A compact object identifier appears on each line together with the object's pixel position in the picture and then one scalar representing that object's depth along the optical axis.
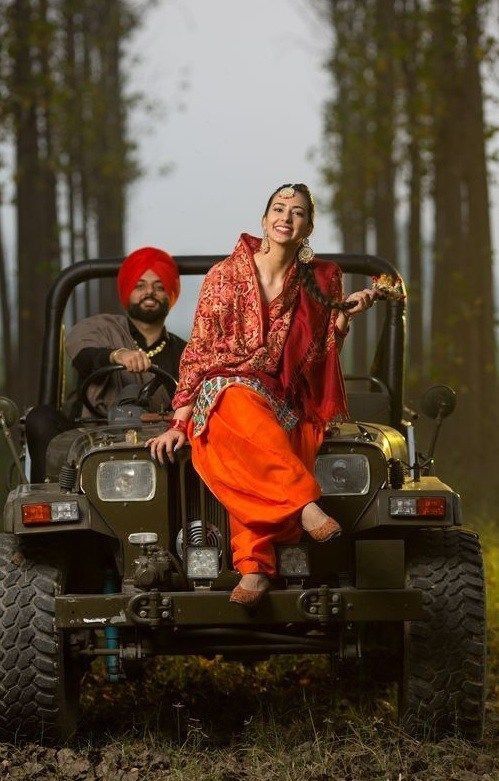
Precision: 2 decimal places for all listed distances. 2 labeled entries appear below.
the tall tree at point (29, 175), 20.72
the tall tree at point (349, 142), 30.55
